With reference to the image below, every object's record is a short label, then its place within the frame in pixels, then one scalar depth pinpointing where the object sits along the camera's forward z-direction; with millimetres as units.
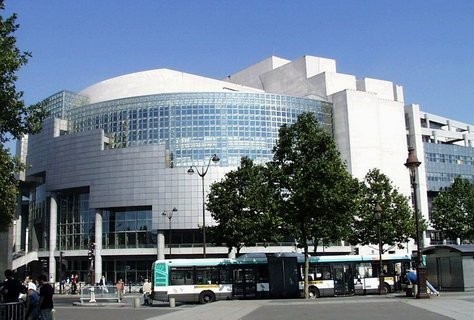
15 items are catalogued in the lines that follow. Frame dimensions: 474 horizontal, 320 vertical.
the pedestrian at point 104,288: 37622
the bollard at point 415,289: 29359
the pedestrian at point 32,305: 14307
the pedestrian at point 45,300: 14852
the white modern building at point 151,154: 80312
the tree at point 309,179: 33219
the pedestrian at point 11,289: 15359
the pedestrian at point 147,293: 36625
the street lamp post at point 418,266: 26895
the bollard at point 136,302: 31766
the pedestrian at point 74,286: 58197
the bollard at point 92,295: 37053
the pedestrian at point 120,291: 37459
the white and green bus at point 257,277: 35469
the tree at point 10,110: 19203
